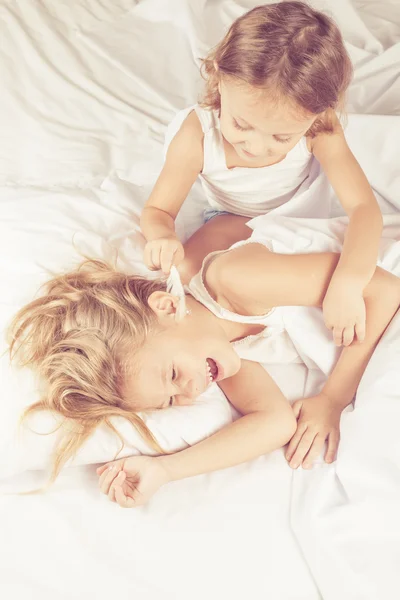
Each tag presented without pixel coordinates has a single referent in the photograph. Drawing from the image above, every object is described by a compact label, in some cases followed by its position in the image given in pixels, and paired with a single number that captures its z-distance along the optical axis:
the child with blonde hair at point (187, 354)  1.04
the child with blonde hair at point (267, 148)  0.99
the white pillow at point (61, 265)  1.03
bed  0.94
